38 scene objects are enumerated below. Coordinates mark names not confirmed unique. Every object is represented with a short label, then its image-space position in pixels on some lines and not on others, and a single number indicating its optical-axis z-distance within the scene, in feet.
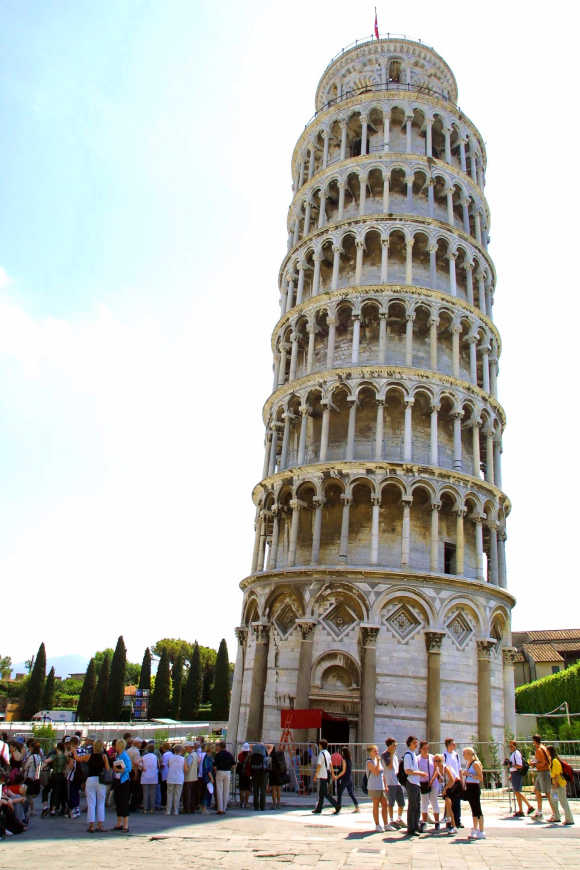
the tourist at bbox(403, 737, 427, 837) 44.57
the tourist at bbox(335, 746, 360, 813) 53.52
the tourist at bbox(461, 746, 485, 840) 43.29
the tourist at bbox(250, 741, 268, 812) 56.29
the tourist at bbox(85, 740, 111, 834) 46.01
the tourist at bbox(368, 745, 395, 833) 45.78
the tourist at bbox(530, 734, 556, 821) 49.67
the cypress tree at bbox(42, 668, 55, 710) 222.87
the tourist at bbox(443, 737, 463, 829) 45.50
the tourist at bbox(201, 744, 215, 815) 55.26
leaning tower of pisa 86.28
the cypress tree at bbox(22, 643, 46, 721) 216.74
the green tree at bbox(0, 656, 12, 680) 410.23
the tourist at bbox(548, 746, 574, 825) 46.80
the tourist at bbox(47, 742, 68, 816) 52.42
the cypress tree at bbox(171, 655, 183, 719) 218.79
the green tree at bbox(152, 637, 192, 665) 365.73
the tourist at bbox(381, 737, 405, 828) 46.34
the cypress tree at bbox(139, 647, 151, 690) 243.19
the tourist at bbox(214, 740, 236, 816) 53.64
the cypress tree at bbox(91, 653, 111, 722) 206.03
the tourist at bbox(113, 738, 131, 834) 44.78
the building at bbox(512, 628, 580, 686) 194.49
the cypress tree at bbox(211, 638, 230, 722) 220.02
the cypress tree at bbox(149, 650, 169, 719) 214.07
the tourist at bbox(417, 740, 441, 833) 46.62
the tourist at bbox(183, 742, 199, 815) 54.19
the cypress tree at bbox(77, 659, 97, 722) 213.66
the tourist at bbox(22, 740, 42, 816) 50.78
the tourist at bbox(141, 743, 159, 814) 54.19
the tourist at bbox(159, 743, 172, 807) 54.49
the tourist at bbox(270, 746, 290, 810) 57.93
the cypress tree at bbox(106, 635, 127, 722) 206.39
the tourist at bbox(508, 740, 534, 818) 53.93
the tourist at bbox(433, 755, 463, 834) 45.14
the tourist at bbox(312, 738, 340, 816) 50.83
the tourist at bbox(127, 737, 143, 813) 54.34
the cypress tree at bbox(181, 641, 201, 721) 219.20
